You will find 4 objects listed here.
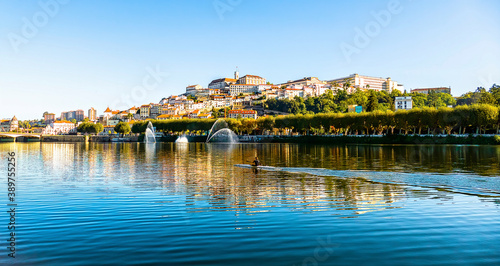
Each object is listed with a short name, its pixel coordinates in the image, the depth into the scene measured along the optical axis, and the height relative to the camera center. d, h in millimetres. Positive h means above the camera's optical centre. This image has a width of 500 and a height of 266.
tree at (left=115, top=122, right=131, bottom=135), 183600 +7102
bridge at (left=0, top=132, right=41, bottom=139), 158250 +4263
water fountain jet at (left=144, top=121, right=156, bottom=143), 157750 +3424
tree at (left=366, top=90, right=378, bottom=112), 136750 +12491
